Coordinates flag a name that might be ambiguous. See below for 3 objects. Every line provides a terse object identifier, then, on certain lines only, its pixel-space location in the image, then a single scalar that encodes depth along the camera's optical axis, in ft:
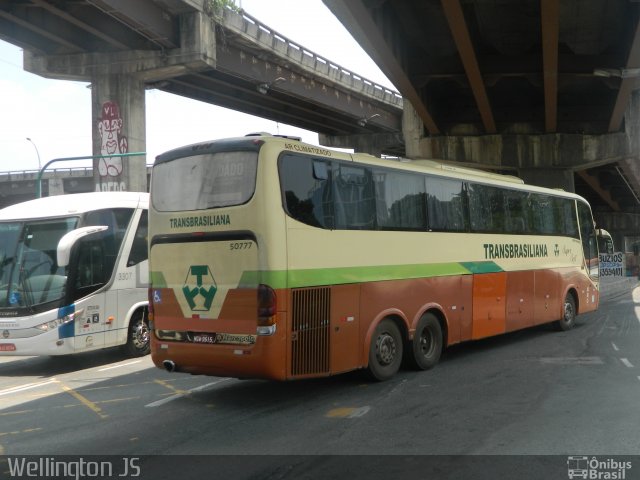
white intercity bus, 34.65
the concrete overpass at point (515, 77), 52.00
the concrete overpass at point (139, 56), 72.18
